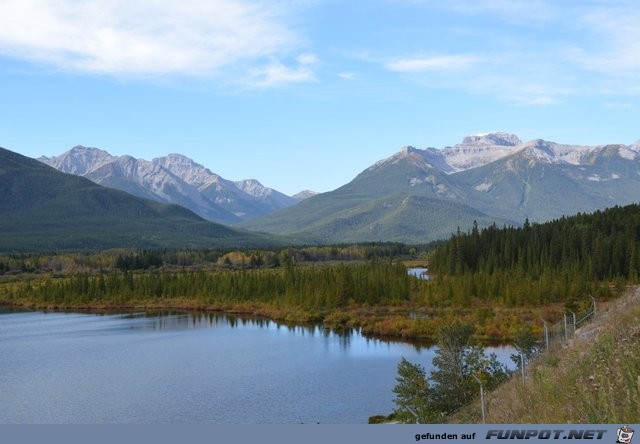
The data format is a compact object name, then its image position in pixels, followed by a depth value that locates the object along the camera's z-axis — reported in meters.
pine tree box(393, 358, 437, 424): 32.31
